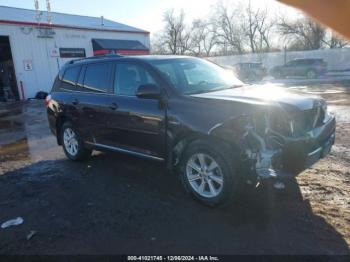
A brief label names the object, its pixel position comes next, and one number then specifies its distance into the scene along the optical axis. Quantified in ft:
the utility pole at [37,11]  70.23
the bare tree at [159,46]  215.92
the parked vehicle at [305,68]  86.53
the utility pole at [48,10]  72.51
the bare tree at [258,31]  196.24
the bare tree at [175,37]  216.33
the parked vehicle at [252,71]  88.12
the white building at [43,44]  67.21
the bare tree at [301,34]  159.68
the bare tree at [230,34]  202.39
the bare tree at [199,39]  223.81
